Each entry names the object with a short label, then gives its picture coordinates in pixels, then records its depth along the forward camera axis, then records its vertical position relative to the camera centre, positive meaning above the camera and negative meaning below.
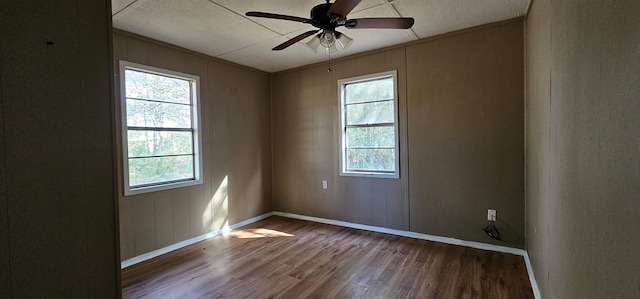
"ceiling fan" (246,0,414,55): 1.96 +0.96
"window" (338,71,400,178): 3.71 +0.26
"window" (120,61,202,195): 3.01 +0.22
